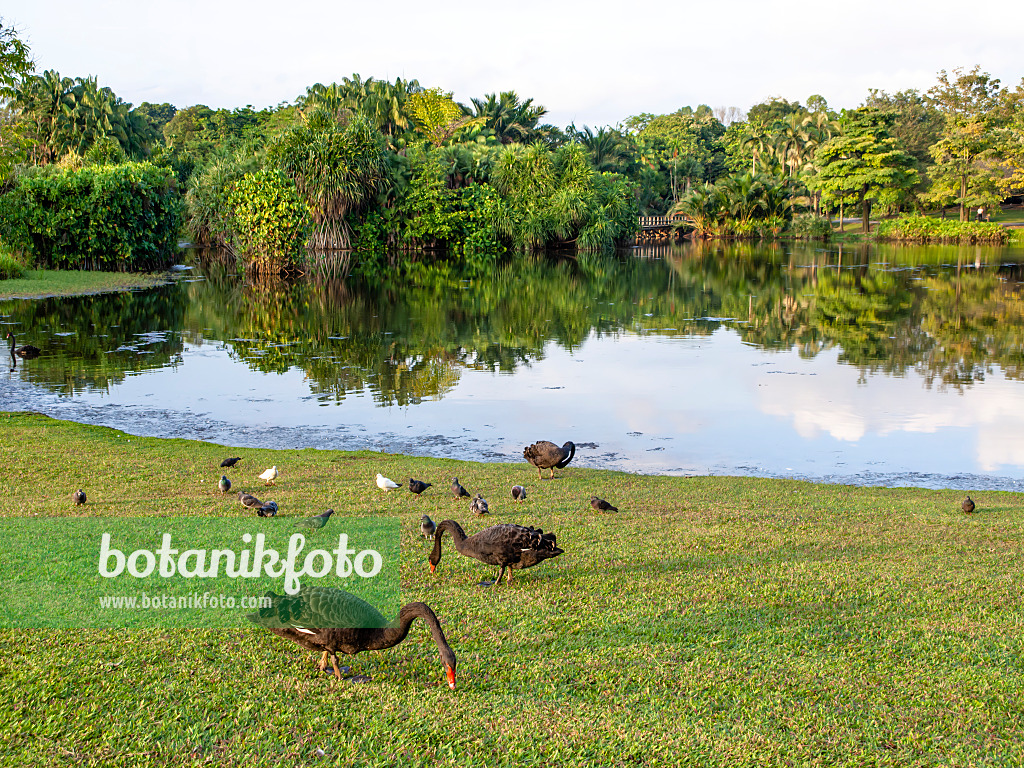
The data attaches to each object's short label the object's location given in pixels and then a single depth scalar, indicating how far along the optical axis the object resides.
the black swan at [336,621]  4.68
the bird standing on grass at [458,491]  9.37
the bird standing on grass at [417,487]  9.40
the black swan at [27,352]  19.42
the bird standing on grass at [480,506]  8.48
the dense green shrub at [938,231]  67.06
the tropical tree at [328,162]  51.47
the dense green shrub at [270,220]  39.88
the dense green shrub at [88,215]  37.22
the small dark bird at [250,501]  8.30
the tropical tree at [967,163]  68.12
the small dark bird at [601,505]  8.80
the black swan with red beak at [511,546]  6.28
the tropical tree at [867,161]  70.81
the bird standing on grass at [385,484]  9.46
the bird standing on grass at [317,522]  7.79
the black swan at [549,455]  10.55
